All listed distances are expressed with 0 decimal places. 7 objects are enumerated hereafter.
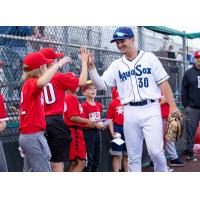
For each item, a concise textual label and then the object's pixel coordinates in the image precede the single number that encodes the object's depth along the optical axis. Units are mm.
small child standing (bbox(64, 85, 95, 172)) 8061
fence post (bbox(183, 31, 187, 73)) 13610
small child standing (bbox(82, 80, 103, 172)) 8494
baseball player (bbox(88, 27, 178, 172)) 6978
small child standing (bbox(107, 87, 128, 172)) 9310
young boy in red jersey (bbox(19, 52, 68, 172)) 6351
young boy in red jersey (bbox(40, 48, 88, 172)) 7206
